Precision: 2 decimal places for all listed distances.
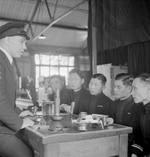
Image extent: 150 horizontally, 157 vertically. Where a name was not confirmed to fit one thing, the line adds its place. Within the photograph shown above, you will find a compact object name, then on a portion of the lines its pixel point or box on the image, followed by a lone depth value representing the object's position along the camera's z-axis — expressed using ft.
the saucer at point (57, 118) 5.91
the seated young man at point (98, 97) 8.99
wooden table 5.10
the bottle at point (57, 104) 6.52
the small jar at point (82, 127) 5.49
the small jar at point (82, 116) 6.22
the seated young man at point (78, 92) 10.00
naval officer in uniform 5.19
